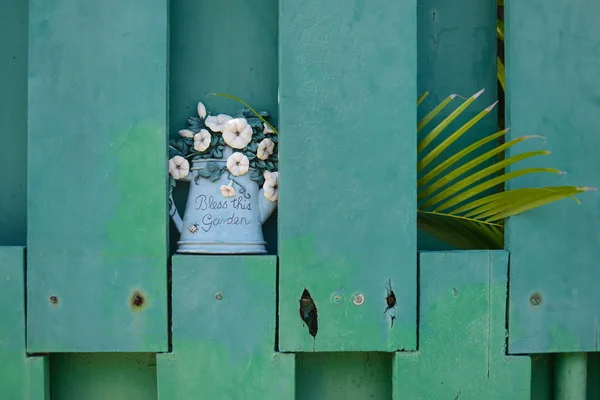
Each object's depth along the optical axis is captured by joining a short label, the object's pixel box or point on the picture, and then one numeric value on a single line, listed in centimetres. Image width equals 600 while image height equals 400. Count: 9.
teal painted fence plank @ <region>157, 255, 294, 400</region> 202
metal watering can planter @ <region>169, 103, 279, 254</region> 209
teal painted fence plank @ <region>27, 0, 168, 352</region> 202
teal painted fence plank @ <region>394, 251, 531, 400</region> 205
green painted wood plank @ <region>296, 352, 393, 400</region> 213
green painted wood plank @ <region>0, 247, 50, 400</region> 201
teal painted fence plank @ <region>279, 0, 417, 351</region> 203
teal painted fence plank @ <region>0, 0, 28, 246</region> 220
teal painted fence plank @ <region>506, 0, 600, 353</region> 208
